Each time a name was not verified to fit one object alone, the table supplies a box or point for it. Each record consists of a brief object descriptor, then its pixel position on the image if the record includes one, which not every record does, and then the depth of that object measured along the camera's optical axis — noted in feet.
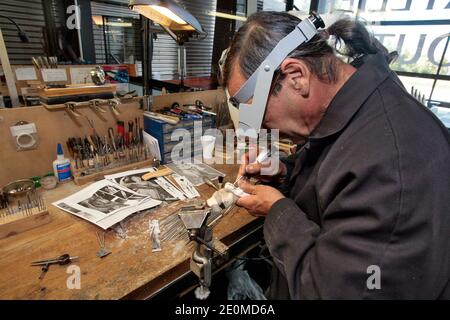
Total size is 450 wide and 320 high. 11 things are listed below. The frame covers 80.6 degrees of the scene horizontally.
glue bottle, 4.01
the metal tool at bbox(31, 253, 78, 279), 2.52
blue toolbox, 4.68
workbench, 2.31
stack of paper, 3.27
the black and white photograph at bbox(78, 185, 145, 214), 3.40
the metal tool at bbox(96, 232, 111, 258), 2.68
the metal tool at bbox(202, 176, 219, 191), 4.10
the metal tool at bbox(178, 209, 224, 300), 2.60
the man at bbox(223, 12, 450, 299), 1.65
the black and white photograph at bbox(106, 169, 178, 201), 3.79
